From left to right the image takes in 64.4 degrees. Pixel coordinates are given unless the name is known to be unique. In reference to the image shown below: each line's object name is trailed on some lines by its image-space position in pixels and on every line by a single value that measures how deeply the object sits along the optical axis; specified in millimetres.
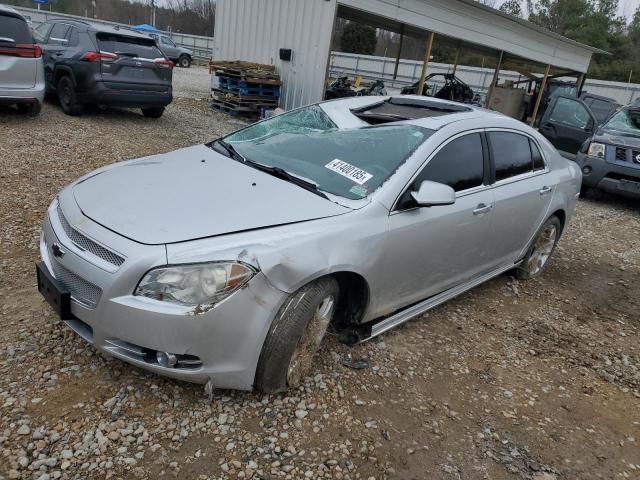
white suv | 7180
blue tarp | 30506
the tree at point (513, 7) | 50750
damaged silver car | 2344
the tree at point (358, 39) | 36812
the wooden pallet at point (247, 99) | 11375
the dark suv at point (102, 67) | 8352
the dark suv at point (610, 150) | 8211
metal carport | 10617
